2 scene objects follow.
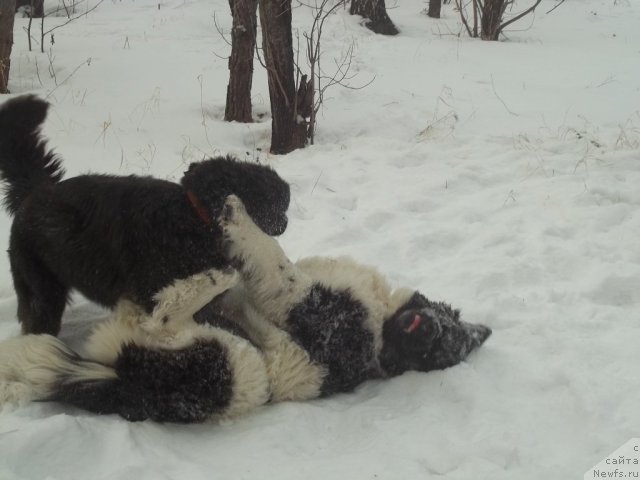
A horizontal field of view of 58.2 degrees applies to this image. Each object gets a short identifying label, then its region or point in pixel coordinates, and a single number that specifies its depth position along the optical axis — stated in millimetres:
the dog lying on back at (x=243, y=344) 2525
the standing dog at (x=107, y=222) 2760
